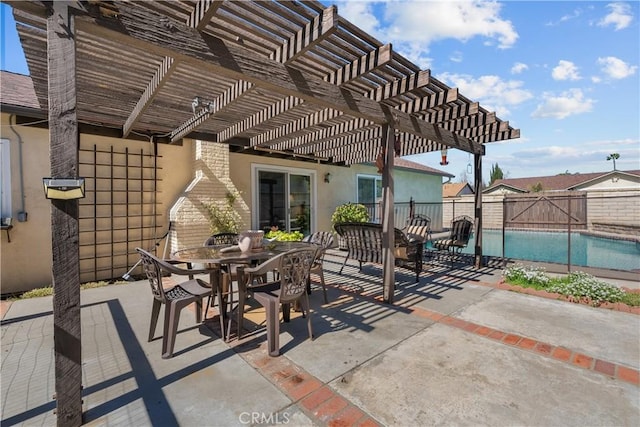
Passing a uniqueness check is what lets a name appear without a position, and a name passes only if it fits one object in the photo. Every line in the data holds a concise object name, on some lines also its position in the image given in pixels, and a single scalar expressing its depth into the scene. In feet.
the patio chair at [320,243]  13.19
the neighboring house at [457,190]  102.47
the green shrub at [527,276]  15.21
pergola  5.92
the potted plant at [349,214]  28.91
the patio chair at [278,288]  8.84
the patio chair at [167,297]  8.71
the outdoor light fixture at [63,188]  5.58
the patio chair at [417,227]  19.45
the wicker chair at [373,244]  15.94
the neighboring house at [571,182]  80.64
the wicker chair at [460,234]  20.52
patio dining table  9.93
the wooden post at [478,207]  20.70
